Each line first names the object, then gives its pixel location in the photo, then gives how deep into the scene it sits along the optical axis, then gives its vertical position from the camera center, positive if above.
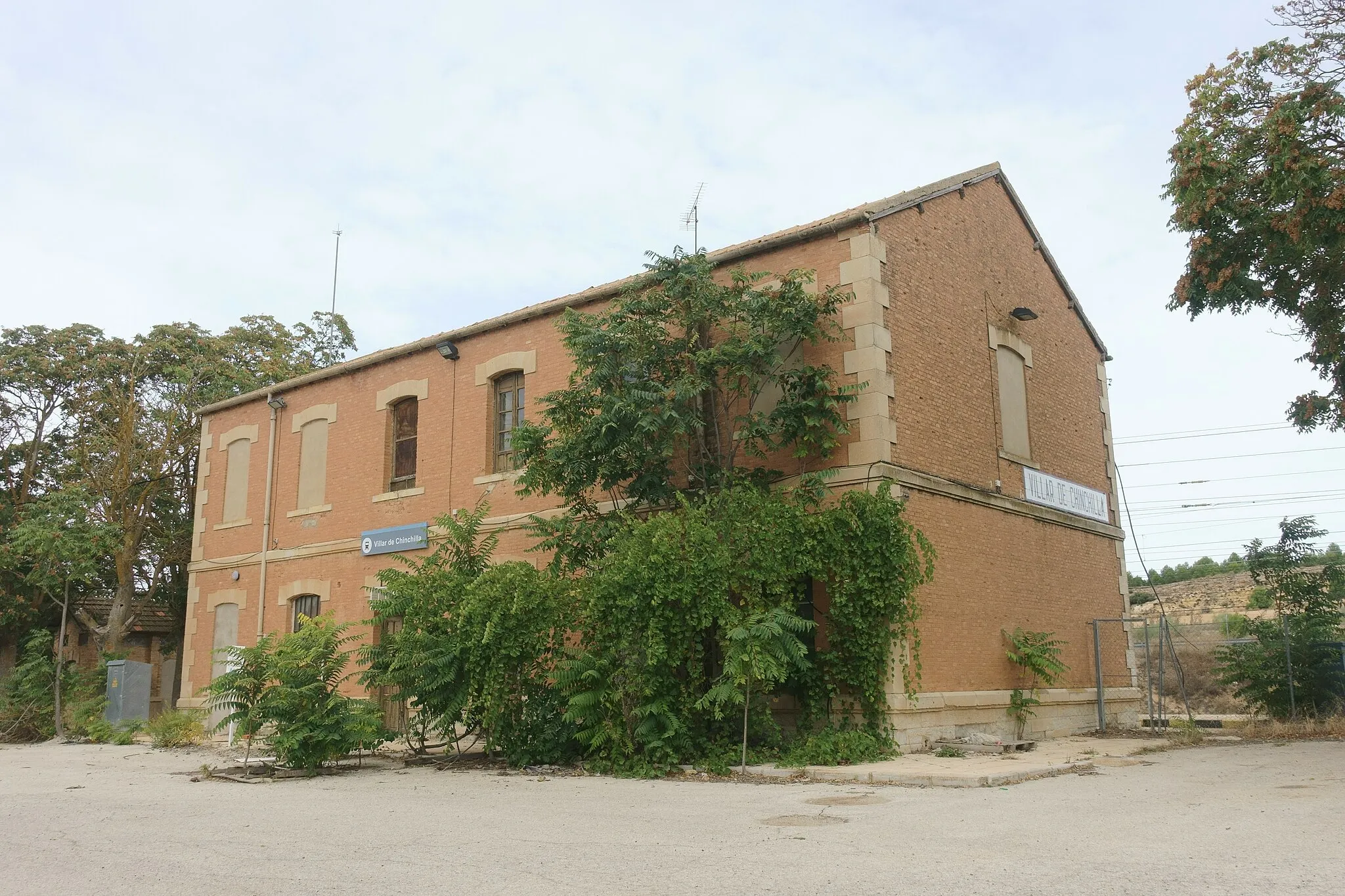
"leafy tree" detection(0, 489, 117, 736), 22.45 +2.50
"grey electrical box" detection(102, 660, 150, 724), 20.41 -0.59
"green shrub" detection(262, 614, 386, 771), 12.36 -0.55
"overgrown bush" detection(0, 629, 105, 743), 20.86 -0.74
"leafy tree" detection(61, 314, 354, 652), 24.55 +4.97
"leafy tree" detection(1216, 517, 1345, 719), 16.55 +0.28
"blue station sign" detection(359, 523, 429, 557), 18.44 +2.07
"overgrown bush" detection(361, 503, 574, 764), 12.62 +0.06
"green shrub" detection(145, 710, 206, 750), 17.72 -1.16
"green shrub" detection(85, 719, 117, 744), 19.75 -1.30
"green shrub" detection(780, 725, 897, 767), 11.63 -0.99
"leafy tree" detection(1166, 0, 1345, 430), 12.66 +5.61
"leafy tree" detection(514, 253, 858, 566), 13.30 +3.33
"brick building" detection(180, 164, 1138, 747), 13.90 +3.44
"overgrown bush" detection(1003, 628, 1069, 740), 14.70 -0.09
